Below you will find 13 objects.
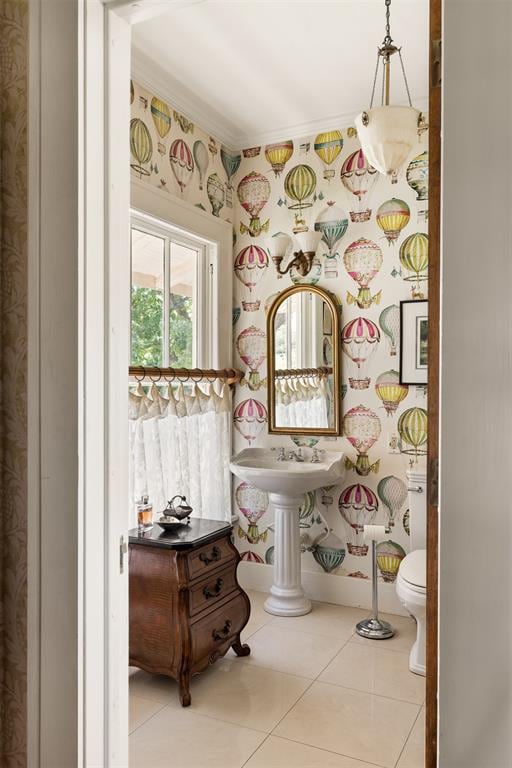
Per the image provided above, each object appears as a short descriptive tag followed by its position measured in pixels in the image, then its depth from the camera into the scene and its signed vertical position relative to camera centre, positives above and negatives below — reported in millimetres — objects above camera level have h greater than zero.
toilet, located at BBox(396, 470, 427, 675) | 2422 -870
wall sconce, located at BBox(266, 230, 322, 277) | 3303 +768
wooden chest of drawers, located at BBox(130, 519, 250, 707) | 2283 -926
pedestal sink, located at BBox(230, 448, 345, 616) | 3066 -826
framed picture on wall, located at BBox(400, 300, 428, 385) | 3107 +205
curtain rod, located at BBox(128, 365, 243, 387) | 2752 +28
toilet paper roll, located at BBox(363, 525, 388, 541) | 2895 -787
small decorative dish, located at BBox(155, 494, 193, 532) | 2465 -622
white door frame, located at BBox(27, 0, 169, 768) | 1132 -23
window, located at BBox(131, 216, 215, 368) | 2914 +465
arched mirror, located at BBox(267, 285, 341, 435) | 3350 +97
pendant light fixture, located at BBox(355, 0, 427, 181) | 2084 +930
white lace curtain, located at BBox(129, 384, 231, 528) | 2785 -381
